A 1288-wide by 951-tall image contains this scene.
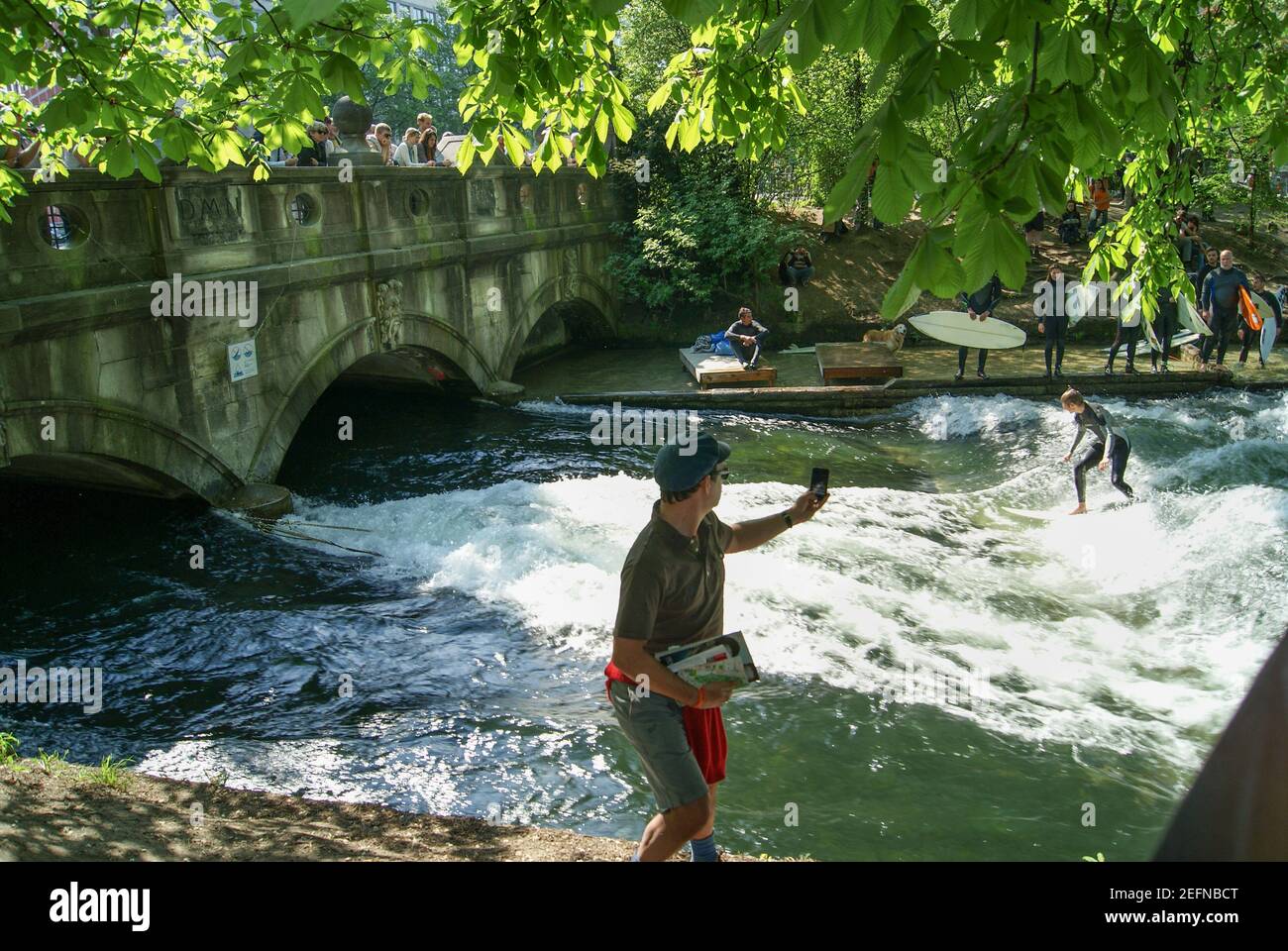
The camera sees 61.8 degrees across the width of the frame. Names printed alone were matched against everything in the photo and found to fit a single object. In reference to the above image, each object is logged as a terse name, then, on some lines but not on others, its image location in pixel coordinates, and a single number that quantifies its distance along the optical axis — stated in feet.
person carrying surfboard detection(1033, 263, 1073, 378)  54.19
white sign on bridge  37.99
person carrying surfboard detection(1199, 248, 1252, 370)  55.83
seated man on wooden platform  58.44
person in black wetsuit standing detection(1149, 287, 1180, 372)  55.16
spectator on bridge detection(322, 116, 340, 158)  45.67
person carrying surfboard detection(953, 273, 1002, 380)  57.47
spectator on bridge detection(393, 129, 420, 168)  53.90
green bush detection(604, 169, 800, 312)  71.05
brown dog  65.05
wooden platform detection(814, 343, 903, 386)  57.06
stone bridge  30.35
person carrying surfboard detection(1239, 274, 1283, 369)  57.98
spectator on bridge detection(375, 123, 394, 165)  53.47
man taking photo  11.98
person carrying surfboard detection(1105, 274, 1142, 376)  55.06
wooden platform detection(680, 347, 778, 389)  57.26
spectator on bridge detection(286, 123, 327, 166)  46.83
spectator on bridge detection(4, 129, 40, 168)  32.04
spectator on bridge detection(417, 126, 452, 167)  56.49
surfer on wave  38.24
